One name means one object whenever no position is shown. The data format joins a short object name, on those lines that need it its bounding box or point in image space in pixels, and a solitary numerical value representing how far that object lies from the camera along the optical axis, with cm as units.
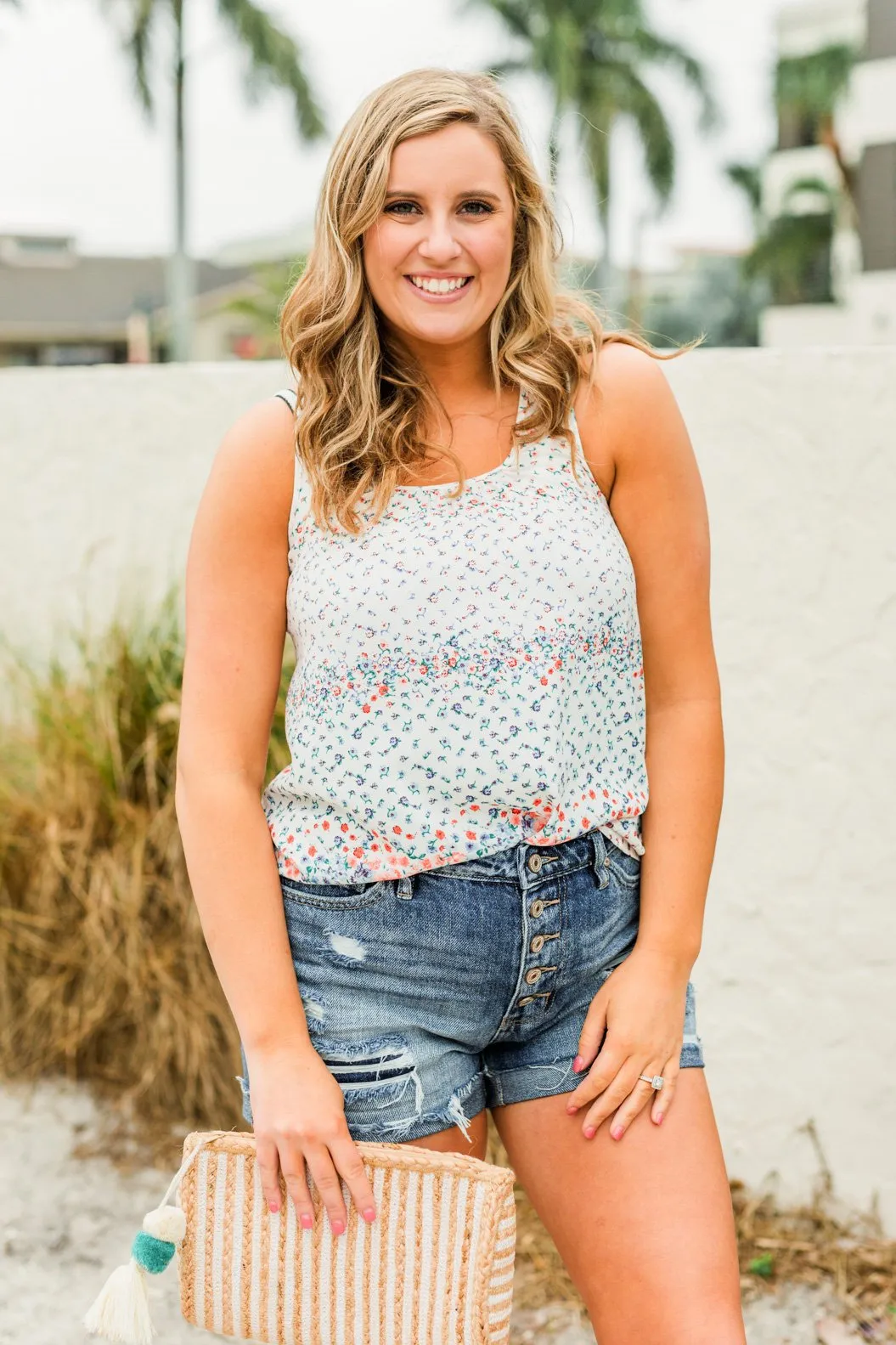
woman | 148
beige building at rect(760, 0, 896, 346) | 2230
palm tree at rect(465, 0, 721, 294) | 3075
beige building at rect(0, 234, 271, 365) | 4075
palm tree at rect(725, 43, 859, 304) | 2903
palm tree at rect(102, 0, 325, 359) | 2594
